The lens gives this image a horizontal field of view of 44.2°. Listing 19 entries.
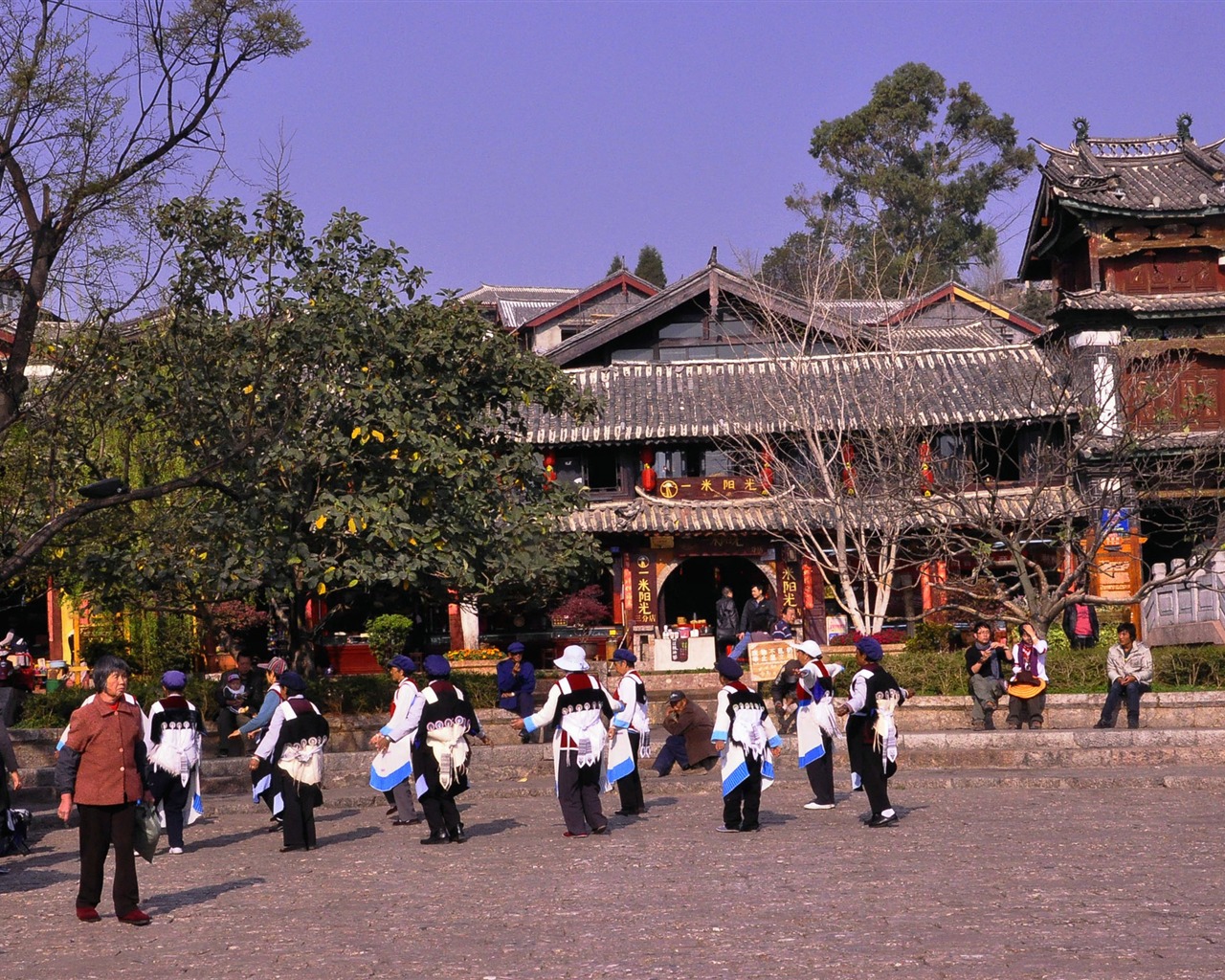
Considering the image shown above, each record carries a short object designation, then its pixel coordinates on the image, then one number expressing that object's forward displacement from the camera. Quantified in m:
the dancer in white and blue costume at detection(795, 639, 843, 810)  13.98
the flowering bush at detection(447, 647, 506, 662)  32.06
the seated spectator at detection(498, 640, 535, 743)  20.86
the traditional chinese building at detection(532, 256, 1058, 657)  34.62
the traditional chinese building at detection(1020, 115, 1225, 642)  33.72
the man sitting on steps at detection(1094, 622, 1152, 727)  19.03
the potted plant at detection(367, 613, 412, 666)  32.81
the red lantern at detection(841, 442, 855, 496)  27.41
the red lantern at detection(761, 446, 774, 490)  29.67
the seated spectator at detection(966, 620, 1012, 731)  20.20
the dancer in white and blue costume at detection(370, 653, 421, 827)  13.41
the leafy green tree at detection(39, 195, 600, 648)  18.75
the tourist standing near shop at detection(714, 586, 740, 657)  31.72
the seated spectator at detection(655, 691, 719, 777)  17.69
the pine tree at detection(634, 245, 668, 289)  70.75
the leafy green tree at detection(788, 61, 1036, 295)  60.50
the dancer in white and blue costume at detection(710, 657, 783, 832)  13.09
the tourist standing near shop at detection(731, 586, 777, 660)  28.28
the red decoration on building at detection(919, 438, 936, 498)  24.72
